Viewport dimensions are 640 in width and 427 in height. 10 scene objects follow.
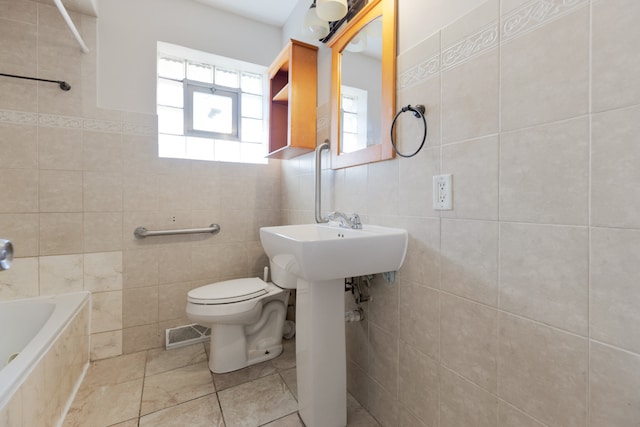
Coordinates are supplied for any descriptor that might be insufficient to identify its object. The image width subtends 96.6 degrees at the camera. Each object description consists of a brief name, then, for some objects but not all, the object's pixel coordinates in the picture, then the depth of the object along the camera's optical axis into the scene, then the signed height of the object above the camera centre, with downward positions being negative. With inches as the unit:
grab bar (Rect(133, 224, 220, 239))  72.0 -5.5
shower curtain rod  49.4 +36.8
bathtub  35.2 -23.5
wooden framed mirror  46.6 +23.2
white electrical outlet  37.2 +2.4
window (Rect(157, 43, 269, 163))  81.2 +31.6
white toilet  62.2 -25.3
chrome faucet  51.3 -1.7
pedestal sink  39.9 -15.7
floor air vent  75.4 -33.9
